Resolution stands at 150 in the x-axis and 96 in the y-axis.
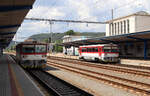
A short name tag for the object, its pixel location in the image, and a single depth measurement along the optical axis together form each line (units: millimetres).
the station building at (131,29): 35984
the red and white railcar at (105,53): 27062
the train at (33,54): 18578
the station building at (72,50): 60175
